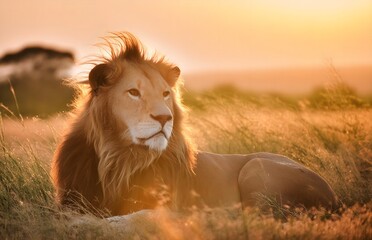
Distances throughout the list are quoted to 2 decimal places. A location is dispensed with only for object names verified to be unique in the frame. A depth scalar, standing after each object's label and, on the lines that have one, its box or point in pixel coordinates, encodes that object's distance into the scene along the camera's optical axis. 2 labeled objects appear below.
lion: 12.31
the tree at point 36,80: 60.53
